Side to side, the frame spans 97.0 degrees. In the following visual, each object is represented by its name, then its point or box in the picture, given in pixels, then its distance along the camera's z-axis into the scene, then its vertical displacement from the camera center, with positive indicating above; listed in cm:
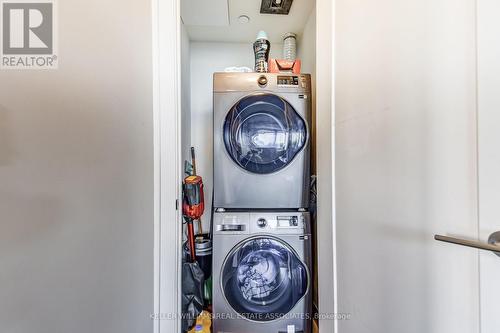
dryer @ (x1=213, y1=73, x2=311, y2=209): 155 +15
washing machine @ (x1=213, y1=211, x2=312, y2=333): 145 -72
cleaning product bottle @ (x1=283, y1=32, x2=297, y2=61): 208 +114
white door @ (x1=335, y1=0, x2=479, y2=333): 50 +0
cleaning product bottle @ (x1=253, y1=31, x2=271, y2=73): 168 +87
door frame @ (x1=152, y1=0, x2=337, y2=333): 108 +3
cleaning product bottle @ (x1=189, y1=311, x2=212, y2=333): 145 -105
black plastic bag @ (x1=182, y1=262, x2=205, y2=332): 148 -86
